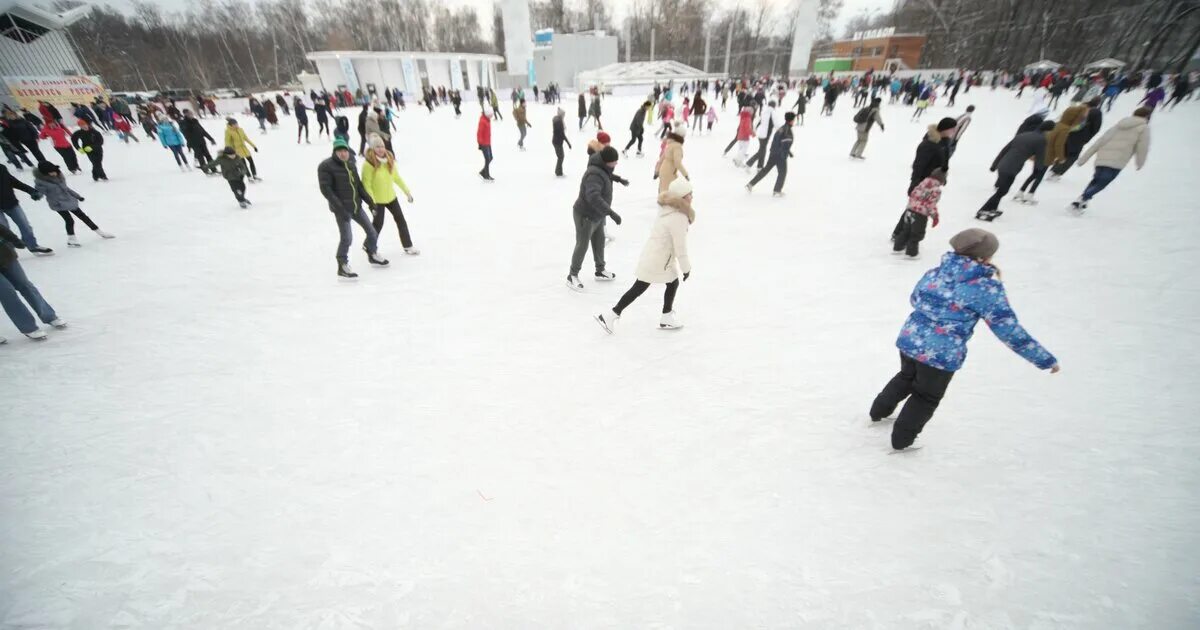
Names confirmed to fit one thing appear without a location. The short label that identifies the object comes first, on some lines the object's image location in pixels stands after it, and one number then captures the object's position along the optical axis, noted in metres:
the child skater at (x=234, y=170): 7.51
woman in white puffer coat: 3.38
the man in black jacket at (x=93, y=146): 9.47
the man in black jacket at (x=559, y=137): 9.87
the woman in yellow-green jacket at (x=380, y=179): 5.29
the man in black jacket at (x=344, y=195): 4.72
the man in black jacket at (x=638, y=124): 11.36
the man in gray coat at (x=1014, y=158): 6.11
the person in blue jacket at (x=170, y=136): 10.57
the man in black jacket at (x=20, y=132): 10.51
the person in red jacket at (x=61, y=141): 10.27
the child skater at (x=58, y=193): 5.90
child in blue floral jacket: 2.10
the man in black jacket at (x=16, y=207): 5.43
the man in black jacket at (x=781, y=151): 7.38
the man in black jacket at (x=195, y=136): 9.73
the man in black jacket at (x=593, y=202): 4.22
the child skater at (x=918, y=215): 4.91
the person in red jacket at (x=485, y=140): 9.29
